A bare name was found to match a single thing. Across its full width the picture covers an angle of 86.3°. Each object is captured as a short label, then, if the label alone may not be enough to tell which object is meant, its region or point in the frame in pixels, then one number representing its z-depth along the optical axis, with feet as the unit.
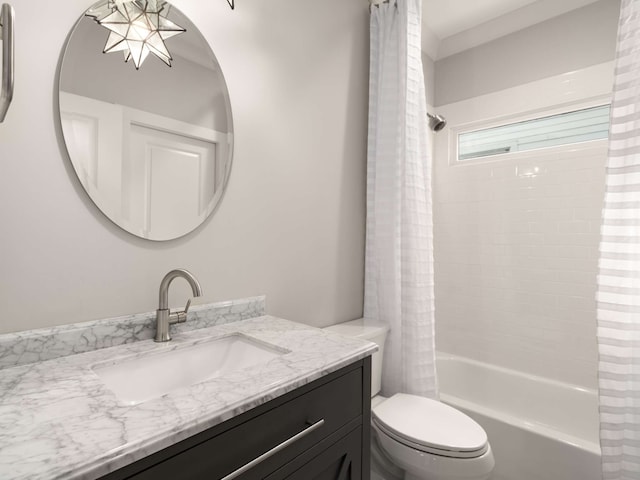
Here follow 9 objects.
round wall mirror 3.12
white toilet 4.02
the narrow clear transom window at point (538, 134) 6.61
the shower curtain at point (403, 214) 5.51
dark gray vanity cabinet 1.93
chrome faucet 3.26
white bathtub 5.07
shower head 7.82
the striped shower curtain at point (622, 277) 4.10
